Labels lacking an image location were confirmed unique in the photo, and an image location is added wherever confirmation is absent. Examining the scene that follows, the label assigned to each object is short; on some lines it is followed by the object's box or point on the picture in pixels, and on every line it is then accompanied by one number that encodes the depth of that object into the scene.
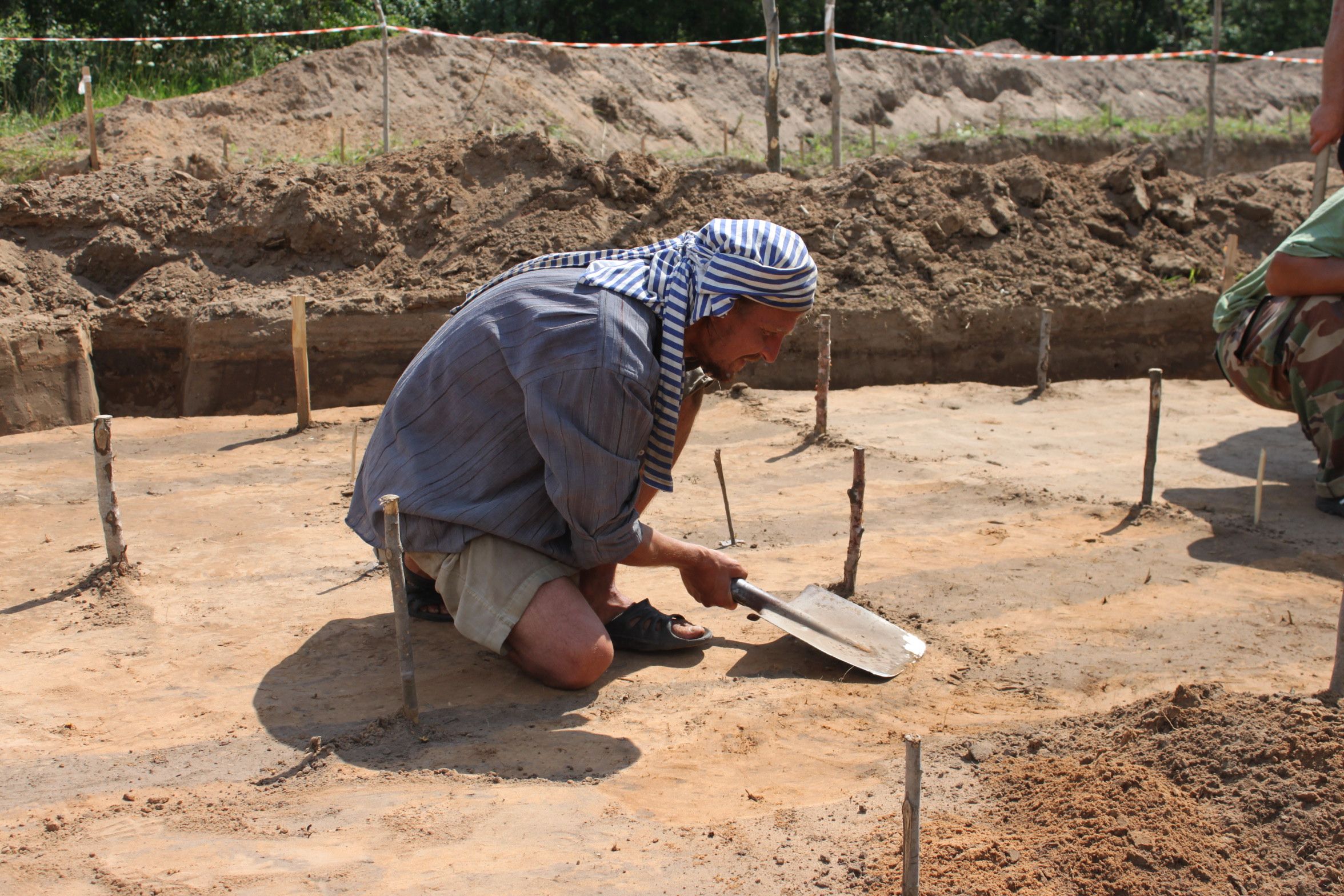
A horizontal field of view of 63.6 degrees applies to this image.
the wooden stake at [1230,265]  8.12
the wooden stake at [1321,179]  8.39
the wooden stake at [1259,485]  4.52
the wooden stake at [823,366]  5.85
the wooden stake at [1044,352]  7.18
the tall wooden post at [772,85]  9.73
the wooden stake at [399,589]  2.58
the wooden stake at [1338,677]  2.43
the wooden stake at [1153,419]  4.61
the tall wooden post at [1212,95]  12.42
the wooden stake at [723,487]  4.20
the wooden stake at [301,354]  6.07
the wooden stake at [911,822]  1.87
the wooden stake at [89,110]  8.19
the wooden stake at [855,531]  3.60
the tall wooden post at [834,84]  10.52
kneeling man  2.68
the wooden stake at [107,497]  3.51
